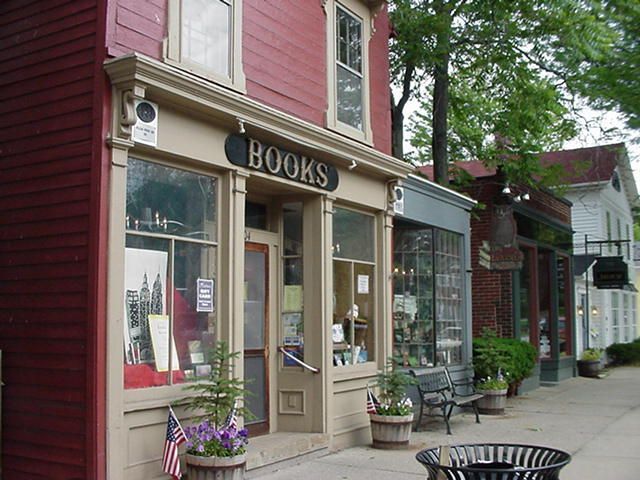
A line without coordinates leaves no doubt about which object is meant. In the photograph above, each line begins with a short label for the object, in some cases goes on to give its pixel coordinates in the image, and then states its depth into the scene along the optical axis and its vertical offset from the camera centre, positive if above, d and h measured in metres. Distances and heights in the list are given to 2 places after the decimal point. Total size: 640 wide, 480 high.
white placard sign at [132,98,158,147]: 6.71 +1.63
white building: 24.89 +2.40
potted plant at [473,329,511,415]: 13.53 -1.29
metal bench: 11.21 -1.44
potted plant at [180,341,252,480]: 6.61 -1.12
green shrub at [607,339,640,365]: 27.42 -1.85
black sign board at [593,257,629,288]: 22.89 +0.90
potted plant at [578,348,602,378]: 21.86 -1.79
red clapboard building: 6.45 +0.83
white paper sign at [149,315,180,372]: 7.02 -0.32
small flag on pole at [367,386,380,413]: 10.11 -1.32
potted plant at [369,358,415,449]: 9.73 -1.42
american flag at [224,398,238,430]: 7.10 -1.07
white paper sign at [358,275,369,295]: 10.60 +0.28
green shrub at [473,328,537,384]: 14.20 -1.04
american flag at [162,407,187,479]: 6.72 -1.25
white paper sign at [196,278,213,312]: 7.62 +0.10
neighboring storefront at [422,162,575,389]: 15.46 +0.76
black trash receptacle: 4.05 -0.93
